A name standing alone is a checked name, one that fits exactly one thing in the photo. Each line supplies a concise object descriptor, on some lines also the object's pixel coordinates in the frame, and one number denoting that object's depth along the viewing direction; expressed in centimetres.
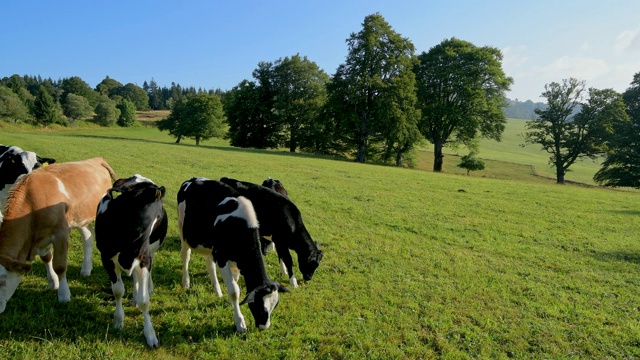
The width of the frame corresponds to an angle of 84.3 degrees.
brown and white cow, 467
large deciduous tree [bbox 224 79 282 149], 5375
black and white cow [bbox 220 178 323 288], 701
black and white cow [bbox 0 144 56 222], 821
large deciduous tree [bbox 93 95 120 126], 9306
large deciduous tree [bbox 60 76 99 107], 12156
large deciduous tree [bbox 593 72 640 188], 3938
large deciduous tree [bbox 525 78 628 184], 4131
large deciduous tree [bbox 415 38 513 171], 4200
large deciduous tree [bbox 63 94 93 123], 8912
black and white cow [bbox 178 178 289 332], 518
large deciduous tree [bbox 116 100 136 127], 9908
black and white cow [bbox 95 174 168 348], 493
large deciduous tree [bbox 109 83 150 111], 15500
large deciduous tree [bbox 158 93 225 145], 5886
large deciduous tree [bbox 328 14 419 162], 4022
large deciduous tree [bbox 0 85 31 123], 6600
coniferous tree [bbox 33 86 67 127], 7475
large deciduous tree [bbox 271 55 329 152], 5031
